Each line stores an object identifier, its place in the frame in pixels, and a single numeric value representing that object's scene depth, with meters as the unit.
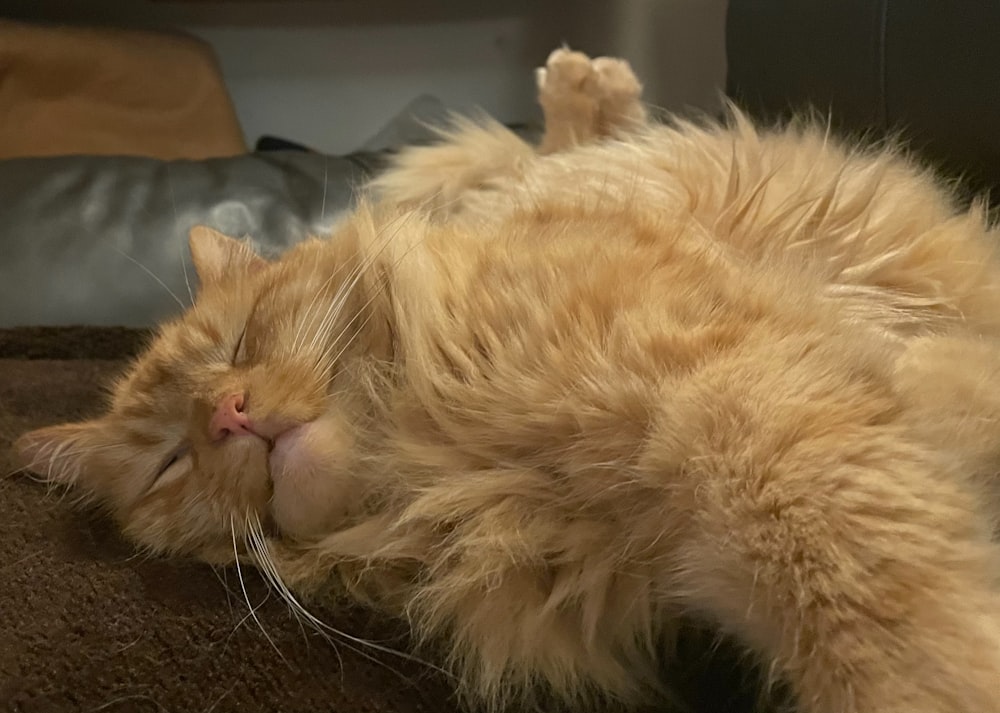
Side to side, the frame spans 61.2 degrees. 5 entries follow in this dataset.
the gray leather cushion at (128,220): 0.55
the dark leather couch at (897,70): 0.34
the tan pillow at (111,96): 0.74
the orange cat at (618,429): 0.20
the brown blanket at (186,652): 0.25
